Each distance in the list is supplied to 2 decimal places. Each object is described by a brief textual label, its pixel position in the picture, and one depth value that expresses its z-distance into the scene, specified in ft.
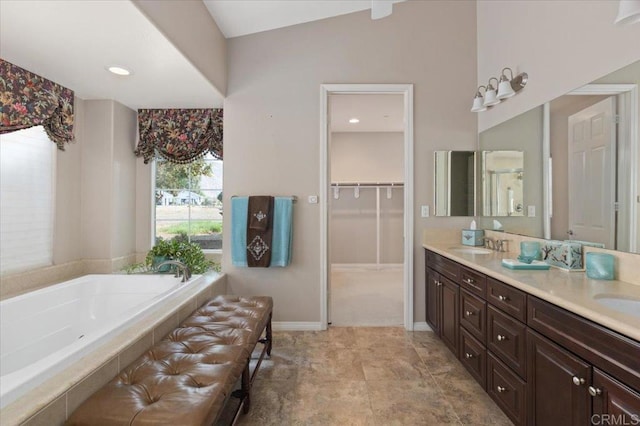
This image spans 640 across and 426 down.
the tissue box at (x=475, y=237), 9.61
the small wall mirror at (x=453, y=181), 10.14
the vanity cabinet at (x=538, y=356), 3.39
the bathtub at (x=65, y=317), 4.12
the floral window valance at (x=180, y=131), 11.28
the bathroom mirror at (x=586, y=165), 5.13
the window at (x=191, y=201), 12.11
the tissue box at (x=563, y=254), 5.88
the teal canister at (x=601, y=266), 5.27
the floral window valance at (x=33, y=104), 7.41
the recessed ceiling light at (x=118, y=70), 8.00
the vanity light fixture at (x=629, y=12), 4.12
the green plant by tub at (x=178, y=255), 9.57
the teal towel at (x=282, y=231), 9.91
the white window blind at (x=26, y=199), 7.86
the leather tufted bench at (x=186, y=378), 3.43
